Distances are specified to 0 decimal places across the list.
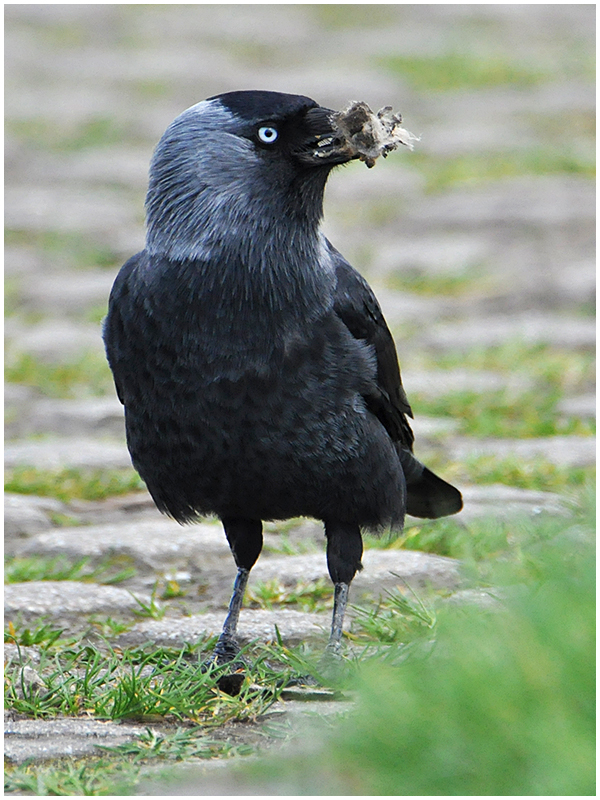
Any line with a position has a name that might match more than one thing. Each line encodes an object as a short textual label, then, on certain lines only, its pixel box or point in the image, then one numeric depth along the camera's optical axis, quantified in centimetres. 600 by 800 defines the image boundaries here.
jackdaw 673
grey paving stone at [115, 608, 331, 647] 748
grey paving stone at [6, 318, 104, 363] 1405
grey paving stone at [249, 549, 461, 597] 814
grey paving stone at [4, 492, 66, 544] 944
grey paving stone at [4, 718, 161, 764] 559
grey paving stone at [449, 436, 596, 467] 1065
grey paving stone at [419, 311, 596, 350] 1409
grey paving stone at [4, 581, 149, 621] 779
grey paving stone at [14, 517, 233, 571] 890
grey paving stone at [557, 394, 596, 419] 1197
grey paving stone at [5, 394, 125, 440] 1208
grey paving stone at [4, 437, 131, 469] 1091
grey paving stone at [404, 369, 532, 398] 1268
